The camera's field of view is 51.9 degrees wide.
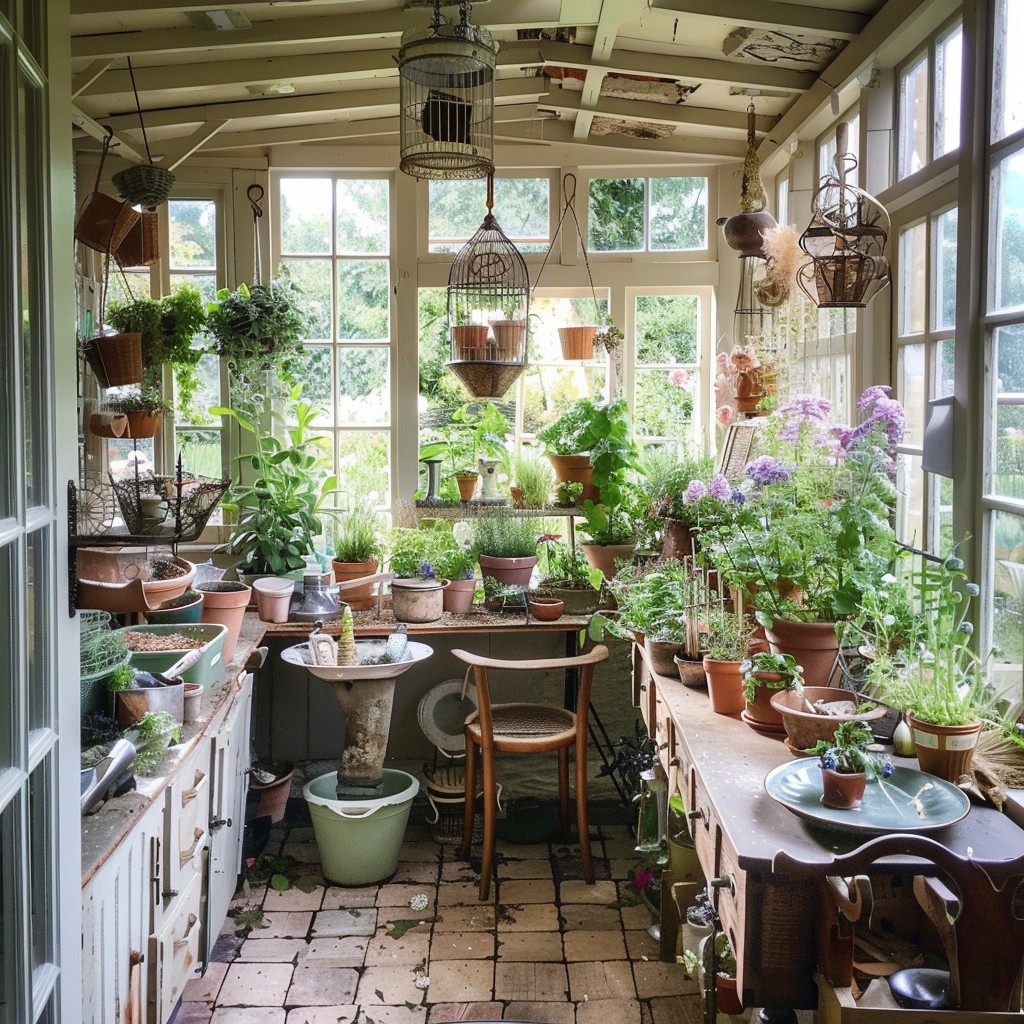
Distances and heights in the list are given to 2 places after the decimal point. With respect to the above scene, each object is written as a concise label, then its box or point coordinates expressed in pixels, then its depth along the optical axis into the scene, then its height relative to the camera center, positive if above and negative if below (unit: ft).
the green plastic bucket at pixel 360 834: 13.52 -5.02
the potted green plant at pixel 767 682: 8.63 -1.95
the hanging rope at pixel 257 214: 17.21 +3.81
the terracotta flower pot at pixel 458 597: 15.74 -2.24
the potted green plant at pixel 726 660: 9.45 -1.93
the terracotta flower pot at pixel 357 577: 15.90 -2.05
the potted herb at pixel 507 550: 15.83 -1.55
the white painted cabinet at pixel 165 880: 7.22 -3.63
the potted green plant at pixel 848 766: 6.93 -2.15
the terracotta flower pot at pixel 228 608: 12.94 -2.00
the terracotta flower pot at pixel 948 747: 7.45 -2.13
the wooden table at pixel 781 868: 6.36 -2.57
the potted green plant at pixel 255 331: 15.43 +1.72
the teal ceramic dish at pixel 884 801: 6.68 -2.36
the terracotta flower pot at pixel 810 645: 8.89 -1.69
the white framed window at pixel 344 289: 17.53 +2.65
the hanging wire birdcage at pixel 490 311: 14.17 +2.26
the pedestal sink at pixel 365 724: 13.73 -3.65
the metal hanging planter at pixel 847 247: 10.30 +2.00
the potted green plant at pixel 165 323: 14.05 +1.68
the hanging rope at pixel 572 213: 17.49 +3.87
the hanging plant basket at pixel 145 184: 12.90 +3.26
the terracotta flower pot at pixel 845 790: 6.92 -2.27
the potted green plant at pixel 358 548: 16.19 -1.56
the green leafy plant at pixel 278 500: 15.90 -0.82
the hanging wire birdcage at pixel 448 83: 10.14 +3.85
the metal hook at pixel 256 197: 17.21 +4.11
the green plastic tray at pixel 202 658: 10.43 -2.12
